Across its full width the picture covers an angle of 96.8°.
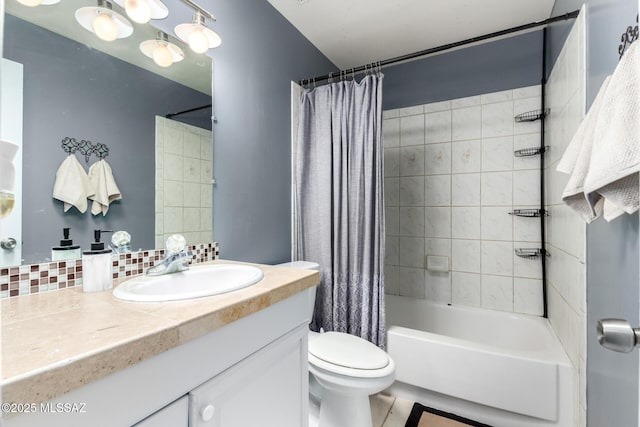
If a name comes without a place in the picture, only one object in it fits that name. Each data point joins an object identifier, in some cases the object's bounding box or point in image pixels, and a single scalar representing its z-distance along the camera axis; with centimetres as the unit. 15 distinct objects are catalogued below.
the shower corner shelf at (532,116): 194
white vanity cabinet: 49
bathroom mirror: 81
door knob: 50
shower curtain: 167
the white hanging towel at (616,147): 58
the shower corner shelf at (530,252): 195
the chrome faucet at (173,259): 101
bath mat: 152
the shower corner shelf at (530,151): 193
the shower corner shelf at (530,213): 192
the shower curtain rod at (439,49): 132
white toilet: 122
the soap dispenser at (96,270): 83
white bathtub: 137
